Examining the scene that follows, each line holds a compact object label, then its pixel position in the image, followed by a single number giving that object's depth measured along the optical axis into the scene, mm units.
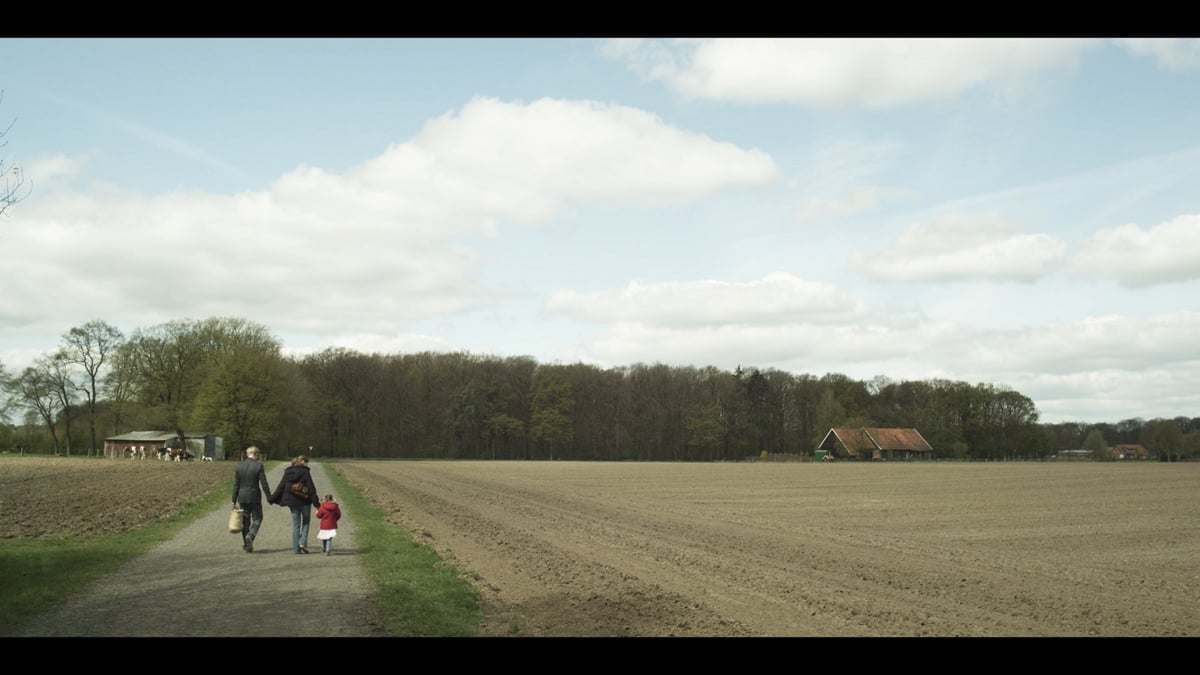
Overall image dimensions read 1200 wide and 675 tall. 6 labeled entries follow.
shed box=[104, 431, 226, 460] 87562
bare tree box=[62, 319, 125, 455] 91812
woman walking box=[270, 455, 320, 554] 17594
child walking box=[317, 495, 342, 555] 17328
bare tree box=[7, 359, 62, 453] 89125
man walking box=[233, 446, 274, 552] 17641
